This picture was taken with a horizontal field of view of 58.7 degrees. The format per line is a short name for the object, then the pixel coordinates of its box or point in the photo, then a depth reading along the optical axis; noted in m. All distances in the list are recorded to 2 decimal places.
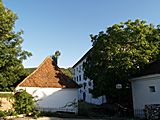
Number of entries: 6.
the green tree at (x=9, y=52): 17.36
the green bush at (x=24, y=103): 12.87
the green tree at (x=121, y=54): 16.16
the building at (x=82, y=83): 31.66
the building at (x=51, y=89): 17.79
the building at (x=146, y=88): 14.94
